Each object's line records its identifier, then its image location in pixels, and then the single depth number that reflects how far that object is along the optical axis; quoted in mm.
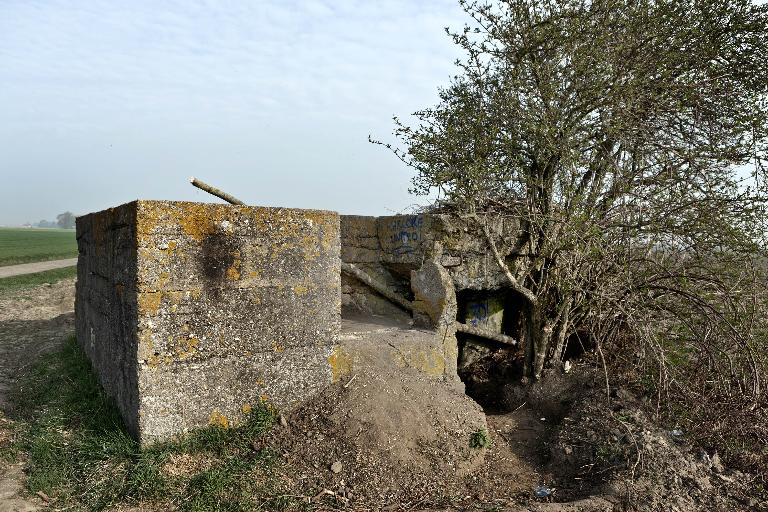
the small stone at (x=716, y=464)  4812
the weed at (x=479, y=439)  4930
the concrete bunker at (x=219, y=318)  4047
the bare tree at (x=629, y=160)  5816
